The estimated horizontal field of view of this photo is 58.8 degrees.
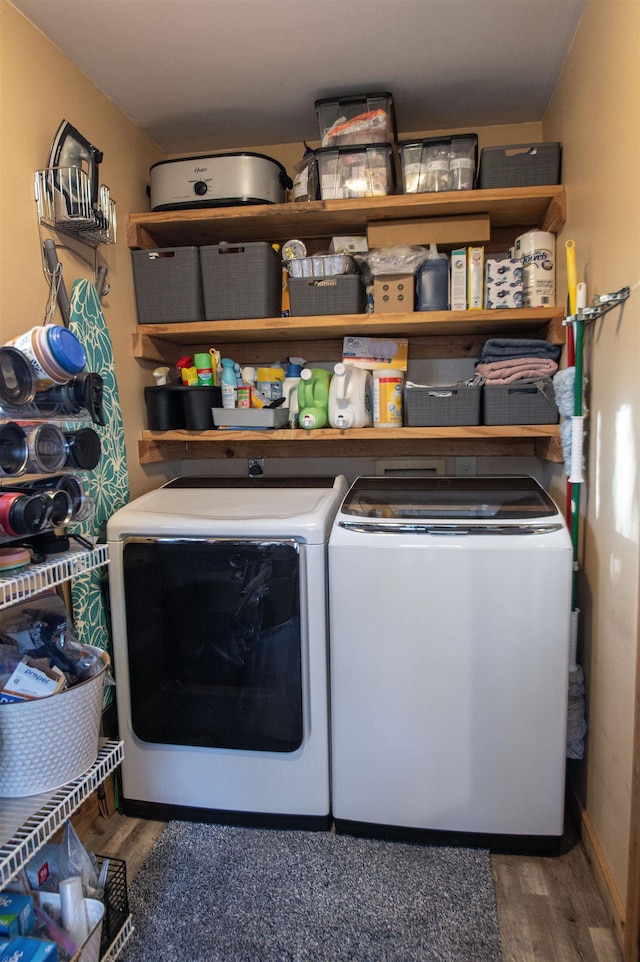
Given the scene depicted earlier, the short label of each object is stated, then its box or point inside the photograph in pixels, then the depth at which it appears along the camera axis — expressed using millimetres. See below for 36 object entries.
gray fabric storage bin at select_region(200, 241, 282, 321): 1890
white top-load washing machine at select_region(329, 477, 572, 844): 1490
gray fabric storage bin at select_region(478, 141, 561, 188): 1767
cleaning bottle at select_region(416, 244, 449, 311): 1866
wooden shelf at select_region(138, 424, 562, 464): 1831
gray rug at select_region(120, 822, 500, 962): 1308
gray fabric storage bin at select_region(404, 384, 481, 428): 1836
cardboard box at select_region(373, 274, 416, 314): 1879
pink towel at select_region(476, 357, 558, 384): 1796
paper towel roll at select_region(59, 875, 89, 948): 1125
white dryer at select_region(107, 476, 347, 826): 1610
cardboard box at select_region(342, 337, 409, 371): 2039
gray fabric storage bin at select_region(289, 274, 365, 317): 1880
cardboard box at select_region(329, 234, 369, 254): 1989
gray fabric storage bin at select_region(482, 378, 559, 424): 1794
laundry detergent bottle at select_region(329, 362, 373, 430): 1896
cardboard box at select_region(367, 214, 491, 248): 1864
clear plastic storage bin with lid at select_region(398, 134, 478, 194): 1812
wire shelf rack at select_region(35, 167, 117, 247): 1496
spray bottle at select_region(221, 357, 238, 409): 1981
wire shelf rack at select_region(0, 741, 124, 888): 961
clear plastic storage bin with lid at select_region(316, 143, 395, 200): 1814
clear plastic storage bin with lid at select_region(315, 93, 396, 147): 1792
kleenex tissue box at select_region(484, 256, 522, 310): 1856
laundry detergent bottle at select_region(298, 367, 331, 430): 1951
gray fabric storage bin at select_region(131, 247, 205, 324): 1936
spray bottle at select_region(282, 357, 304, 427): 2010
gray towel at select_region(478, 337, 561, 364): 1816
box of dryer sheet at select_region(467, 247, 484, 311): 1833
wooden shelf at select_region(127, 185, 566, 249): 1773
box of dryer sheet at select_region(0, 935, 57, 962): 984
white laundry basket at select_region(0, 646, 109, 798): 1055
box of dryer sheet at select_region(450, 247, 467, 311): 1847
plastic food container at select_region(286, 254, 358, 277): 1905
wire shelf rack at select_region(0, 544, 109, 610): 973
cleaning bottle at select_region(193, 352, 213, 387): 2008
